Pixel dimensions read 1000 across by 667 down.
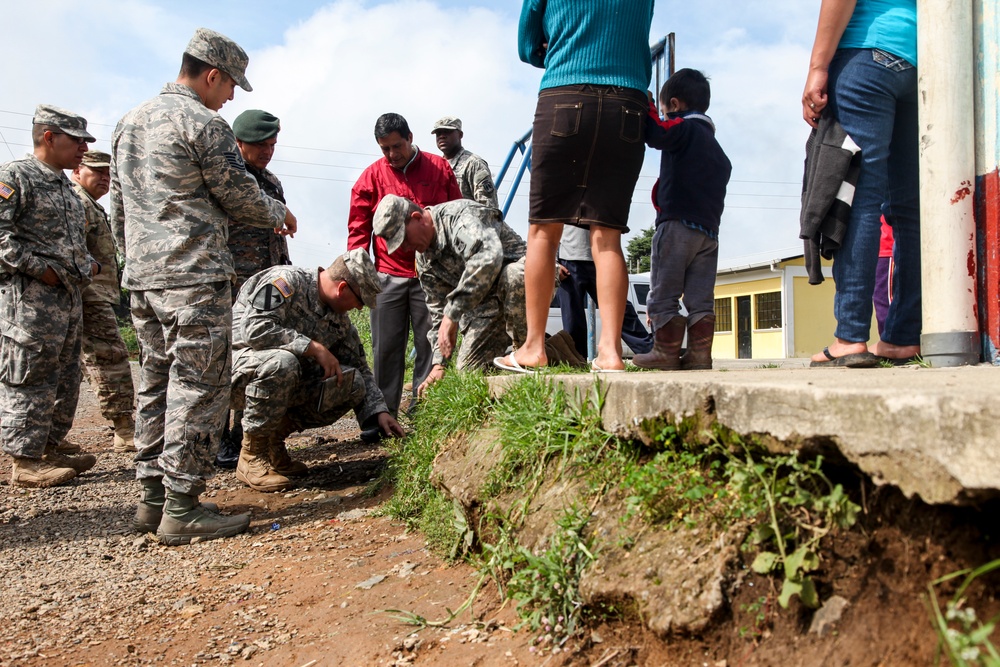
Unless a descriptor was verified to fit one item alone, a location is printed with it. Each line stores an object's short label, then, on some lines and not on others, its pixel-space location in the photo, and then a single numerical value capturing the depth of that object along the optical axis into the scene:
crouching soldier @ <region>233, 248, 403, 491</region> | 4.11
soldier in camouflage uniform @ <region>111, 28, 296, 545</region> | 3.30
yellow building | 20.75
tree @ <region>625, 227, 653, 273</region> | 45.75
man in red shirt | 5.23
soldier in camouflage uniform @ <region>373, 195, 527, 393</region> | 4.08
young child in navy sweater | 3.44
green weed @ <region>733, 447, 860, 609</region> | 1.47
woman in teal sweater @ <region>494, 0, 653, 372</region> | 2.90
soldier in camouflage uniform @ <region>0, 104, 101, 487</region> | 4.50
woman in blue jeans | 2.80
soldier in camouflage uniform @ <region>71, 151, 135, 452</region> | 5.64
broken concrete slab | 1.19
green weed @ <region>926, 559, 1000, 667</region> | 1.05
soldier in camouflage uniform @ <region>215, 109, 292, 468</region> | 4.98
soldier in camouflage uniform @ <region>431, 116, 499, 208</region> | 5.95
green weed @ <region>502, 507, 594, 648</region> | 1.84
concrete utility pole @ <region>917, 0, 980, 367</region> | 2.68
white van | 14.59
